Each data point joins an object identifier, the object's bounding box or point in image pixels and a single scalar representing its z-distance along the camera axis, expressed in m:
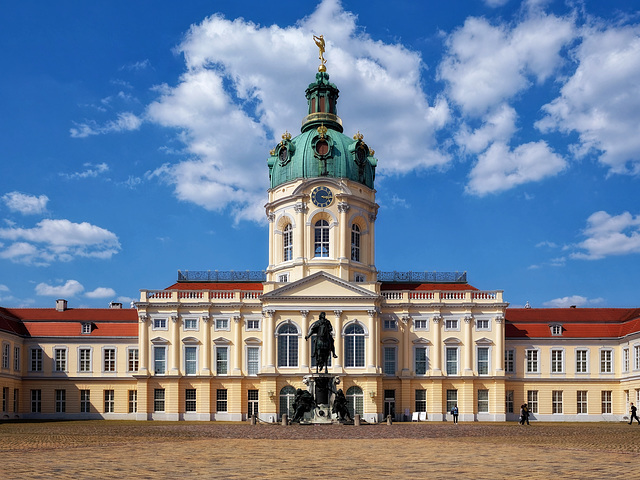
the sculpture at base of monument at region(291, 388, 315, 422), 51.44
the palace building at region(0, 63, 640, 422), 70.81
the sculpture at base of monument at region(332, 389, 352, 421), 51.59
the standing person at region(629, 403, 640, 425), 58.19
